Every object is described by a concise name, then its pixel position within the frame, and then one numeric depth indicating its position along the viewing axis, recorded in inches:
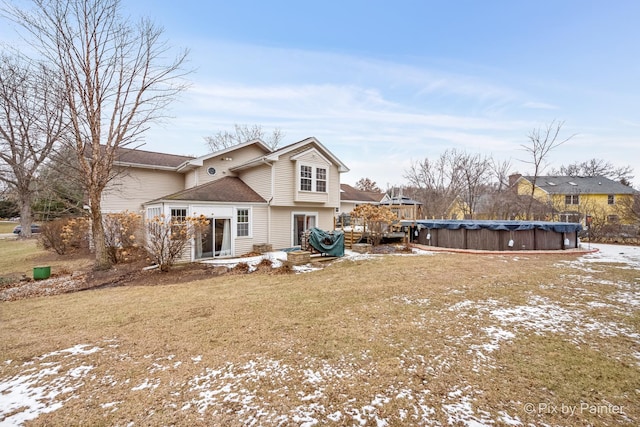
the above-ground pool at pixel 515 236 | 516.7
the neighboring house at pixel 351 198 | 1077.6
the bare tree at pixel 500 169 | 1079.0
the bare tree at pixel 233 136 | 1291.8
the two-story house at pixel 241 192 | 473.1
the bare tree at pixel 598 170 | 1423.5
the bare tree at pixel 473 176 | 1072.8
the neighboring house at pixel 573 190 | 1114.1
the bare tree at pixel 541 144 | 833.8
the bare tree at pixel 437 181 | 1107.9
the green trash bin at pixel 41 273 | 342.3
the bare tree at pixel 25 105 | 375.9
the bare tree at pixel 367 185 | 2071.9
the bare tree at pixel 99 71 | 351.3
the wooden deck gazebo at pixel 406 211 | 700.3
